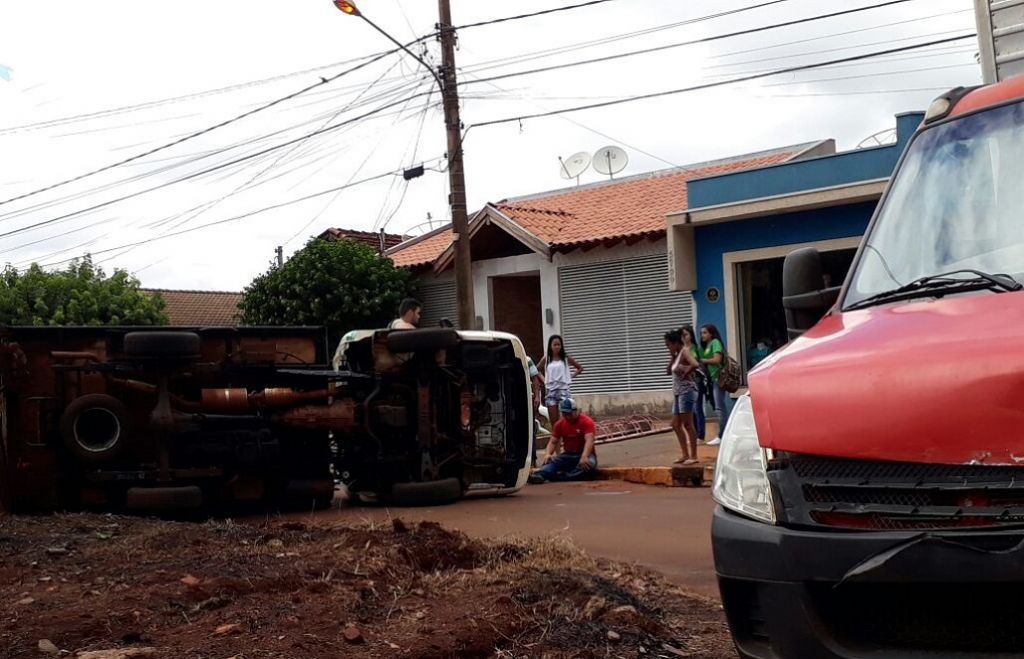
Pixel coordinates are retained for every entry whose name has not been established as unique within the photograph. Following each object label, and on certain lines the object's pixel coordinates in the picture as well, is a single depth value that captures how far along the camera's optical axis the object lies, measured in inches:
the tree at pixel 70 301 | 1188.5
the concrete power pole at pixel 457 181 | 674.8
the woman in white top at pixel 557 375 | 610.5
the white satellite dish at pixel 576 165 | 1074.1
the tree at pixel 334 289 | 949.8
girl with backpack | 545.0
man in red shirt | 535.5
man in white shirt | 457.7
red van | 114.7
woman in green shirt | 565.0
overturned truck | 367.6
